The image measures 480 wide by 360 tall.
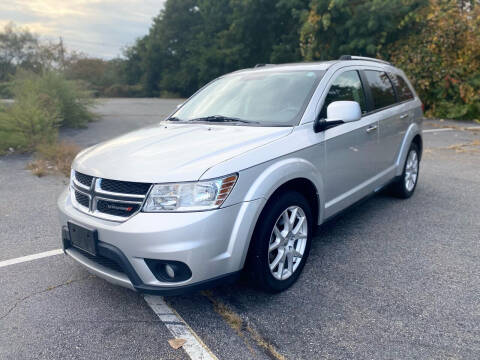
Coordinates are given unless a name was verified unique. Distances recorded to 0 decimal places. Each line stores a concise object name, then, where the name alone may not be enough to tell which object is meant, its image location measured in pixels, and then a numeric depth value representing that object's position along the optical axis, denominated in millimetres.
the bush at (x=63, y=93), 10617
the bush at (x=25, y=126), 8336
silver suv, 2457
